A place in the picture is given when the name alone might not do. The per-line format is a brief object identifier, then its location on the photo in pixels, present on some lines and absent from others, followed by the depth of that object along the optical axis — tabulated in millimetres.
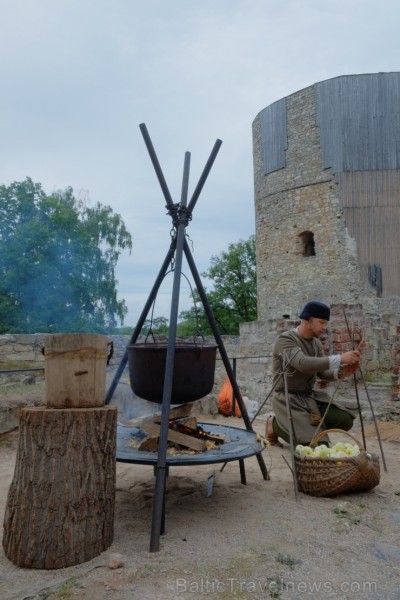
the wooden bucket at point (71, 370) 2559
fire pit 2803
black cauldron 3188
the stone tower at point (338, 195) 17375
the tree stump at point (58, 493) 2322
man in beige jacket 3844
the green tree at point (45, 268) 16062
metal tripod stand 2977
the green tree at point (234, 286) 30547
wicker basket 3256
